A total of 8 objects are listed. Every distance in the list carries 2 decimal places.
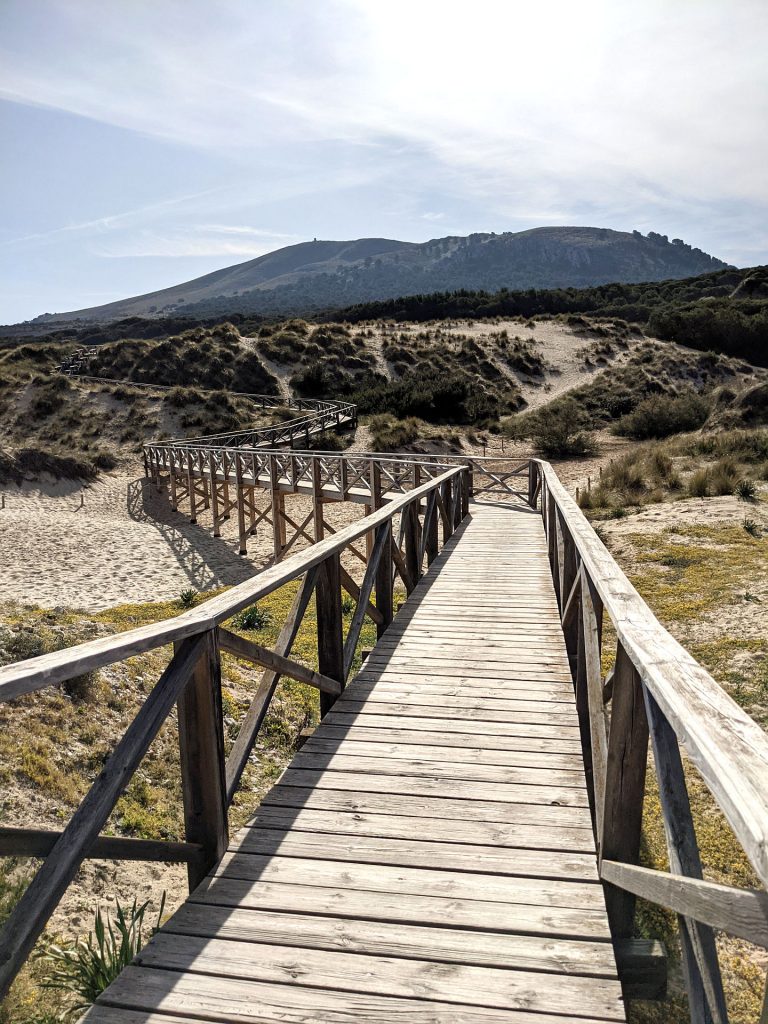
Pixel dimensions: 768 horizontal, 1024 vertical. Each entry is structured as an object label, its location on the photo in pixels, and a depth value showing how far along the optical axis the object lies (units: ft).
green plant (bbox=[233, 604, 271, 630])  29.63
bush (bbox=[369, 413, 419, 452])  83.82
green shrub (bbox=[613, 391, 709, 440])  85.87
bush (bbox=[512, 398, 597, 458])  80.79
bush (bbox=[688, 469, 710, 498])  44.95
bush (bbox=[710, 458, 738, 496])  44.29
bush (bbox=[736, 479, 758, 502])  41.99
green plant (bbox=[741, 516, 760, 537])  35.37
